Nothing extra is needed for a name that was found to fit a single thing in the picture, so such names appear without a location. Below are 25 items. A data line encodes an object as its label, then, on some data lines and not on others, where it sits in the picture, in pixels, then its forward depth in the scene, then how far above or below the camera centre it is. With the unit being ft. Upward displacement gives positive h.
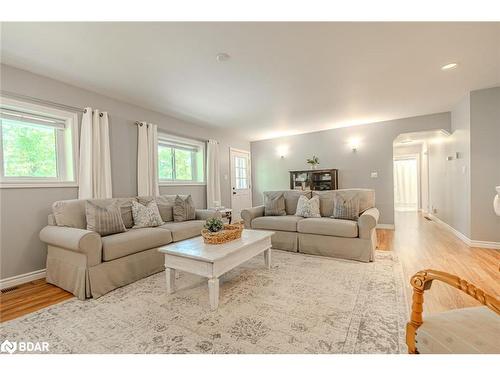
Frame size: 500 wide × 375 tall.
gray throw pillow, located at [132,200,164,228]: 10.05 -1.31
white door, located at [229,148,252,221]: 20.24 +0.34
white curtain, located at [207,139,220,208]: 17.03 +0.92
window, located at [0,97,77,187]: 8.42 +1.78
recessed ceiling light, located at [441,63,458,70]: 8.65 +4.40
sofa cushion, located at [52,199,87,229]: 8.34 -0.94
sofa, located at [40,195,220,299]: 7.02 -2.24
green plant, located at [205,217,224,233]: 7.76 -1.35
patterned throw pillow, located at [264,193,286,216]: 12.91 -1.21
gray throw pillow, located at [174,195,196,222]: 11.87 -1.23
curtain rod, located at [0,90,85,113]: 8.23 +3.45
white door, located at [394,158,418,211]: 25.80 -0.42
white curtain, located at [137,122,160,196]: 12.51 +1.52
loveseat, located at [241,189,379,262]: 9.66 -2.13
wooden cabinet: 18.48 +0.32
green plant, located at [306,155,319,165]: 19.24 +1.92
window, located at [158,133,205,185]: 14.62 +1.79
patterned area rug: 4.79 -3.35
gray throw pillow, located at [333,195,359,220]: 10.84 -1.24
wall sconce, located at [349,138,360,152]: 17.78 +3.01
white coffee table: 6.17 -2.13
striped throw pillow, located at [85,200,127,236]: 8.29 -1.15
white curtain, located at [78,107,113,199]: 10.12 +1.39
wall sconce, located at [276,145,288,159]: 21.20 +3.09
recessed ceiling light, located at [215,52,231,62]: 7.66 +4.38
